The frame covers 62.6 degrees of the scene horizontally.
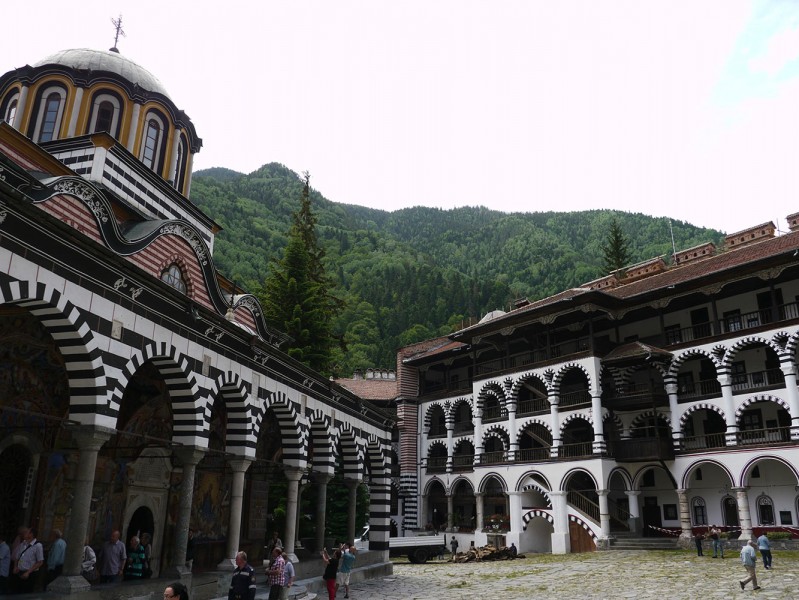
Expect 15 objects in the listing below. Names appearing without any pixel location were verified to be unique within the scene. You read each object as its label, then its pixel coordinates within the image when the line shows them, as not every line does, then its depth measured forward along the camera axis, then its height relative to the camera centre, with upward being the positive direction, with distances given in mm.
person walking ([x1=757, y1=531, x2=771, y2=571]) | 17297 -1078
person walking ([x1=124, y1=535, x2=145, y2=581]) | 10664 -935
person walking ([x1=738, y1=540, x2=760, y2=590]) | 13906 -1095
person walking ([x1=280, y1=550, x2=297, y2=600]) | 10773 -1189
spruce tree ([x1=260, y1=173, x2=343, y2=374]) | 28266 +8263
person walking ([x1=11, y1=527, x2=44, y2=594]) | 9156 -747
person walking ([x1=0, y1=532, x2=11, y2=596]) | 9453 -817
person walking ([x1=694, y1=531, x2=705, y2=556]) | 21938 -1131
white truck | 25188 -1589
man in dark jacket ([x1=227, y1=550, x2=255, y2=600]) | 8289 -982
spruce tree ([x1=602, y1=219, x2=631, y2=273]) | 53531 +19899
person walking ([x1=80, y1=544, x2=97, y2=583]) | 10062 -896
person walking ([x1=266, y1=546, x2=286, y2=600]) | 10688 -1158
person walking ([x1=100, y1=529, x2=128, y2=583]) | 10336 -876
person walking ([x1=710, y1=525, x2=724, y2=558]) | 21234 -1098
